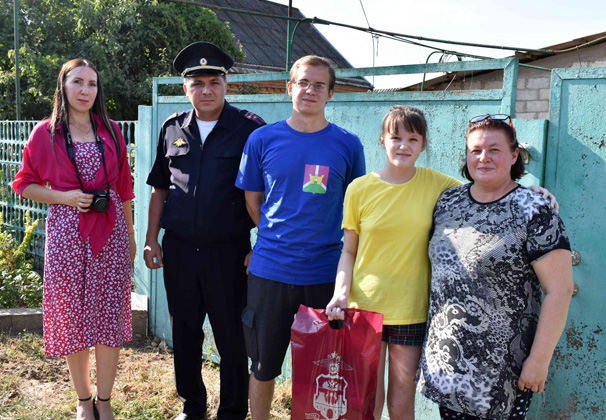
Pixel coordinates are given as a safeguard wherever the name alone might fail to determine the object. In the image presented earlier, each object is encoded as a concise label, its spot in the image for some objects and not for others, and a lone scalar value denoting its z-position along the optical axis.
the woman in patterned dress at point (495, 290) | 2.09
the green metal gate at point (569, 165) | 2.63
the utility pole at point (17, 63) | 10.72
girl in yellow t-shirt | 2.45
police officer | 3.30
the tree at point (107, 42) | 13.10
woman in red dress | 3.23
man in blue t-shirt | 2.80
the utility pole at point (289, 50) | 6.31
